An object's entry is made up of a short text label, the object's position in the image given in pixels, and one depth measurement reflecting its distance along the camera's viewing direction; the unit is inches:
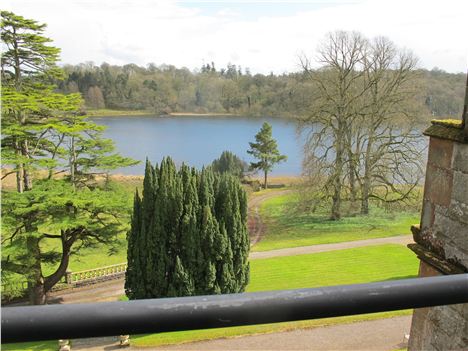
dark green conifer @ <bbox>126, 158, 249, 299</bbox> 467.2
